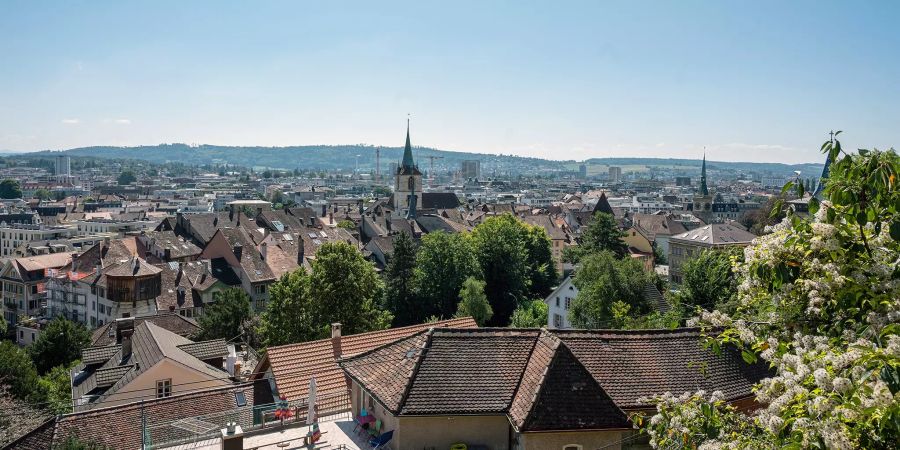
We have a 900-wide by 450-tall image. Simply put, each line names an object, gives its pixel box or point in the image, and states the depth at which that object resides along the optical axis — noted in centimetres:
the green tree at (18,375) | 3469
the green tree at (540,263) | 6138
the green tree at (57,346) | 4391
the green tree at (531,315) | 4512
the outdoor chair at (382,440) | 1589
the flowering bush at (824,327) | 641
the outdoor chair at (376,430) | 1680
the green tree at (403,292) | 4962
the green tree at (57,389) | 3088
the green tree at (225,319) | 4291
